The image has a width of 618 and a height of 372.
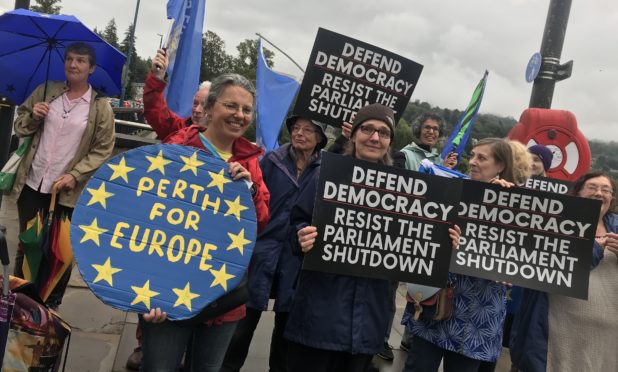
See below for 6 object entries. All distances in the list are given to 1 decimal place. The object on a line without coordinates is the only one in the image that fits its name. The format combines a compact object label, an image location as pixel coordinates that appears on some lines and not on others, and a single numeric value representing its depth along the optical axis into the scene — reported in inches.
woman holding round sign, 83.3
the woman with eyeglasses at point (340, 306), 89.4
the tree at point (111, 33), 3337.4
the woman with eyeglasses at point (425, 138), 176.7
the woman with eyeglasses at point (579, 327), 108.5
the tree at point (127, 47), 2775.6
